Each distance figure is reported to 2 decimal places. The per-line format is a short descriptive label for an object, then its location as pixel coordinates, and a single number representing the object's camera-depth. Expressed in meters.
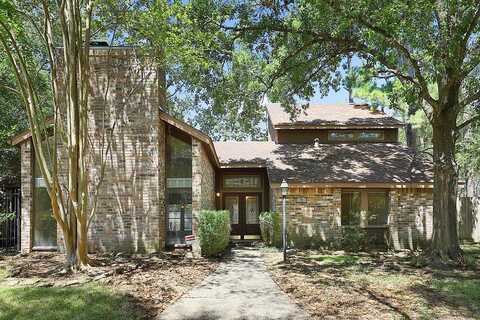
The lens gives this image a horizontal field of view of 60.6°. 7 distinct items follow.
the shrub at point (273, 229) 15.64
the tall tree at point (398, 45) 9.94
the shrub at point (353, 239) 15.48
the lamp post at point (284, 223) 12.38
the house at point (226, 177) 13.73
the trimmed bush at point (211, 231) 12.73
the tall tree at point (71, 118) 9.77
